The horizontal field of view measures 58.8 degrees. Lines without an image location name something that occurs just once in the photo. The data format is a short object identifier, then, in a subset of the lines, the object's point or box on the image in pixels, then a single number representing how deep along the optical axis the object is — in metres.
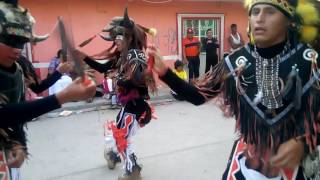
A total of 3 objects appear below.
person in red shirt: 8.72
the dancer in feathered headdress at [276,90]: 1.53
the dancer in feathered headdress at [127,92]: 3.18
